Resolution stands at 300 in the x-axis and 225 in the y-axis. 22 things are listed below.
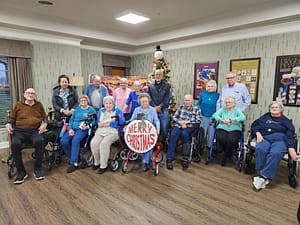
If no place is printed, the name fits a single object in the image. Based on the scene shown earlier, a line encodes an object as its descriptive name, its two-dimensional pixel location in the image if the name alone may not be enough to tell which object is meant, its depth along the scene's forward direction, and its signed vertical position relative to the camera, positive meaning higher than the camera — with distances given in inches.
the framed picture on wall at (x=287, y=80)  144.9 +8.0
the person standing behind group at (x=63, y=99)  144.9 -8.4
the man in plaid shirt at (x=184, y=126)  136.9 -23.6
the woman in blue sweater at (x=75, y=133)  129.6 -27.8
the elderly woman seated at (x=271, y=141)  106.9 -26.4
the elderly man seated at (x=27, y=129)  115.9 -23.7
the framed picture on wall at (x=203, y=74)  188.9 +13.8
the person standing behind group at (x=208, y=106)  154.0 -11.8
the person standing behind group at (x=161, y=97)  151.0 -5.8
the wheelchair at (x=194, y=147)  135.2 -37.7
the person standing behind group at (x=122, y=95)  165.0 -5.5
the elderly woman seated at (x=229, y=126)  131.0 -21.8
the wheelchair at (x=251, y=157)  111.7 -36.9
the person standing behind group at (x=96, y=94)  164.2 -5.0
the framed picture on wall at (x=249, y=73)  163.6 +13.9
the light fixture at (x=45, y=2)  138.6 +53.5
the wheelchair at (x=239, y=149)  130.5 -36.2
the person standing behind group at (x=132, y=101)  160.9 -9.5
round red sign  121.5 -26.6
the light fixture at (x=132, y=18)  161.8 +54.2
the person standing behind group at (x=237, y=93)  142.8 -1.5
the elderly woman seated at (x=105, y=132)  126.0 -26.6
